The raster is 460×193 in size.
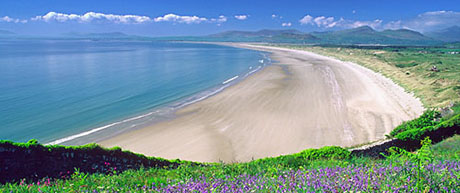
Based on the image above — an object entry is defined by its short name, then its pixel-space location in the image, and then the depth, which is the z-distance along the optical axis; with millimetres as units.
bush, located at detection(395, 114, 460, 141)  13813
